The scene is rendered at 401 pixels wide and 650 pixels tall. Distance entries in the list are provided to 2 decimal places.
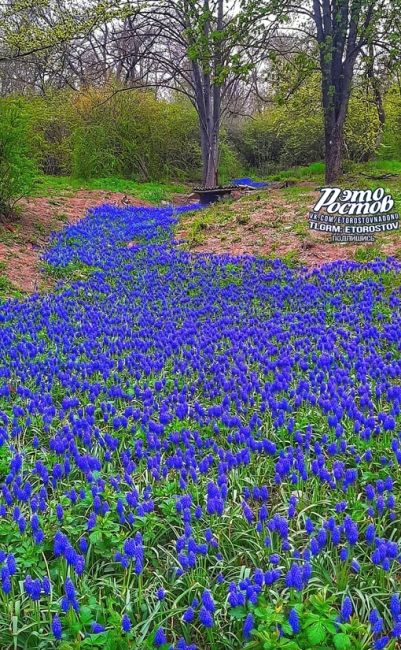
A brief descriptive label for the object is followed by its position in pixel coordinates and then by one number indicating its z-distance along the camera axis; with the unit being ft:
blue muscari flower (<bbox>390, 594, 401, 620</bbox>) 7.28
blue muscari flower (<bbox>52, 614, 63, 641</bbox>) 7.30
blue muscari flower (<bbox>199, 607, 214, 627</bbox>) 7.27
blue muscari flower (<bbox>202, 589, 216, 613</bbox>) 7.51
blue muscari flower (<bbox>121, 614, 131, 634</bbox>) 7.35
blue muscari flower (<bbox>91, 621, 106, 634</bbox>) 7.44
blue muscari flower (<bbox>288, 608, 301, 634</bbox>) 7.18
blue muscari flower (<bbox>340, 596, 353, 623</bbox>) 7.36
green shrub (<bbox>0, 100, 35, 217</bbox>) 41.29
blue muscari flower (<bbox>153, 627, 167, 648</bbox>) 7.27
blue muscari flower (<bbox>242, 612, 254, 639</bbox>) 7.28
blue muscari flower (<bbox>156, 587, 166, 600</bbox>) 8.11
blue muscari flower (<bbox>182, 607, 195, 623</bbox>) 7.39
